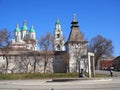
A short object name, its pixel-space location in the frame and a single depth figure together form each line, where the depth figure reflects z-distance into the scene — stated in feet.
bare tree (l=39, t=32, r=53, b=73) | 177.22
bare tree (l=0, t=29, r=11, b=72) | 167.21
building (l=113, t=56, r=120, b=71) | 335.41
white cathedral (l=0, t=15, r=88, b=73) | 183.55
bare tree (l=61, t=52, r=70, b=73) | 182.67
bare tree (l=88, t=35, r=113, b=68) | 195.58
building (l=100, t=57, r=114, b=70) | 343.20
